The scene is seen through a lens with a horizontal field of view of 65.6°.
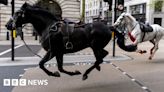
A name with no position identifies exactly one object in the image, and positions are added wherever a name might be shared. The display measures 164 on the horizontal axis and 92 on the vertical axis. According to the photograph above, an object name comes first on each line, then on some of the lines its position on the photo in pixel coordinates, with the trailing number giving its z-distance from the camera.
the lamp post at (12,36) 5.23
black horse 3.10
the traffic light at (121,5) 6.02
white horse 4.72
